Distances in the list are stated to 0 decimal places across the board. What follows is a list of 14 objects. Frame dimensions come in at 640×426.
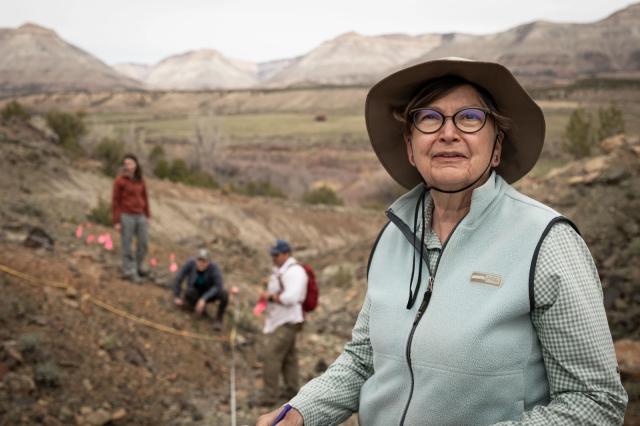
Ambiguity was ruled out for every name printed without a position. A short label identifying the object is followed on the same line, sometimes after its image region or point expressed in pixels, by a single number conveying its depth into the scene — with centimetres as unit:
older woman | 145
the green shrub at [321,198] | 2722
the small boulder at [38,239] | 981
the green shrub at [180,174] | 2559
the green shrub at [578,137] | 2171
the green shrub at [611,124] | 2134
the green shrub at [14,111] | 2500
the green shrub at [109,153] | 2462
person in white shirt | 600
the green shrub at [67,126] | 2541
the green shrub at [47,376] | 597
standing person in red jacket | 881
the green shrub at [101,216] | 1525
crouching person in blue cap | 855
